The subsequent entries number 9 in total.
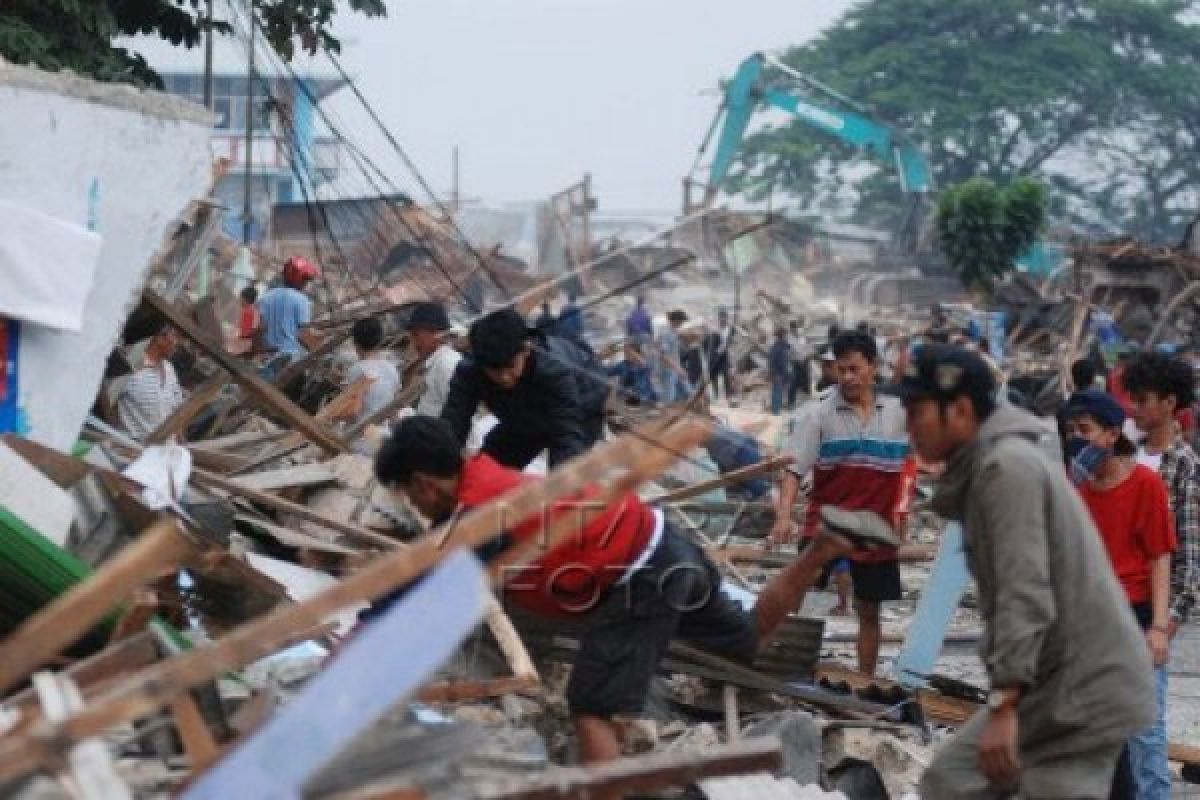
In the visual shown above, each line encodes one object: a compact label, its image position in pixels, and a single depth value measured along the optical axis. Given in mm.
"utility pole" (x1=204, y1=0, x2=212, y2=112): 15422
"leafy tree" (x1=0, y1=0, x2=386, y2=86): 13828
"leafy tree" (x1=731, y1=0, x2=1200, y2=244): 78625
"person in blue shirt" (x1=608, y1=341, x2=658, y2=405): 23108
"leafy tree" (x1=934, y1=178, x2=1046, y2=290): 44438
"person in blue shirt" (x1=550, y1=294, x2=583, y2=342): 10068
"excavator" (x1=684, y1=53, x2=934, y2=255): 49688
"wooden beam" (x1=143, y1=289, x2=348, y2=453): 10422
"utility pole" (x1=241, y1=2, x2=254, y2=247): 13845
